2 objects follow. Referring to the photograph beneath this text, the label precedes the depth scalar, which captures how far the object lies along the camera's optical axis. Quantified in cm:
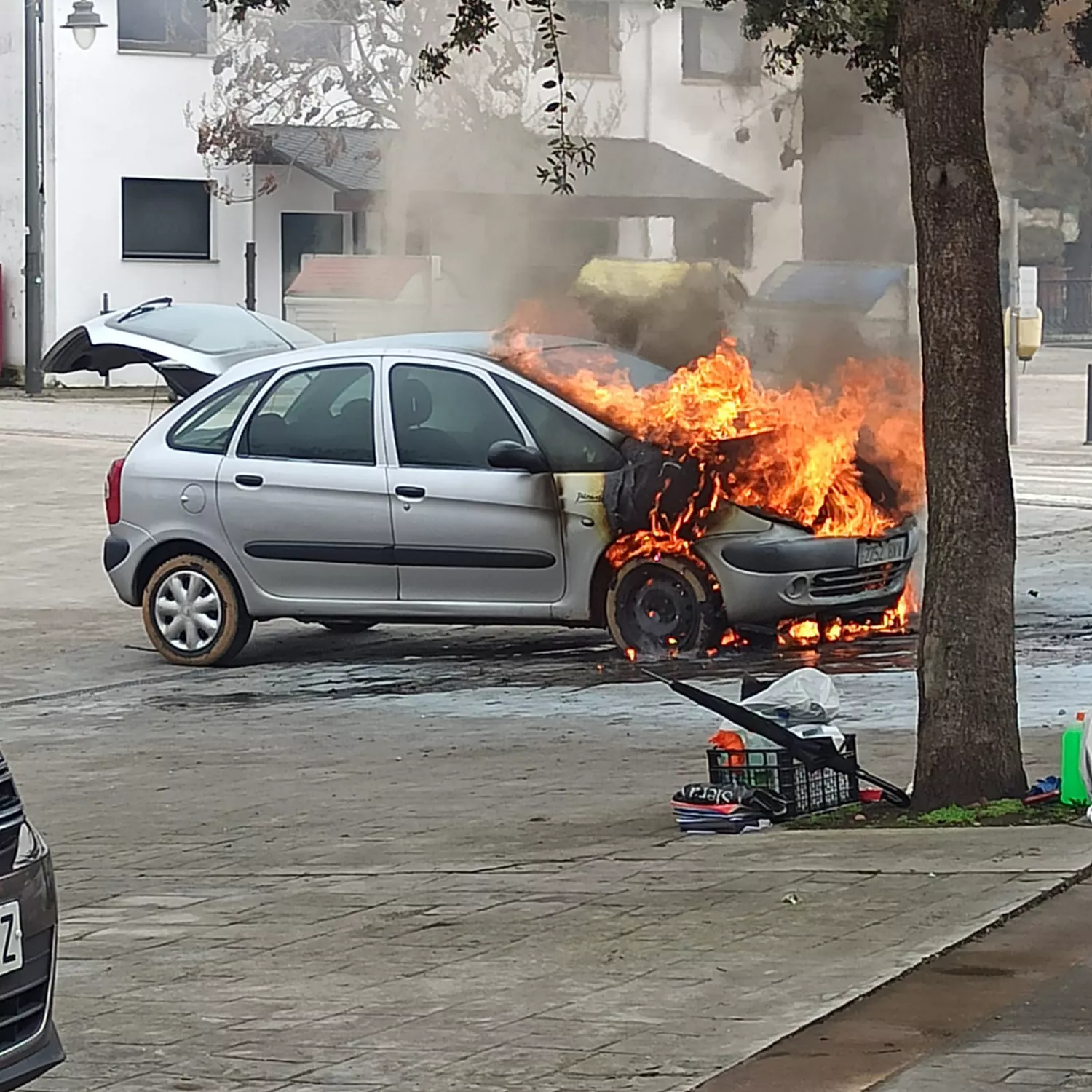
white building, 3609
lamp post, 3338
